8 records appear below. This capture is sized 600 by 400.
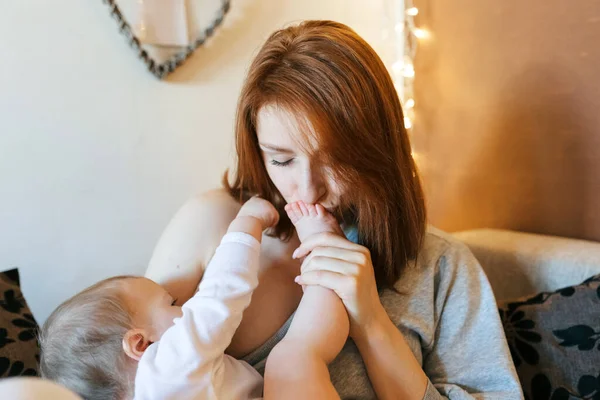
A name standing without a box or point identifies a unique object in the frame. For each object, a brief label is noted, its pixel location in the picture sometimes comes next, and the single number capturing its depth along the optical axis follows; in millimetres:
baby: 843
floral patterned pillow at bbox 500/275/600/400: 1199
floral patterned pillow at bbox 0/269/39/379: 987
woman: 1001
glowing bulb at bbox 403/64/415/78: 1997
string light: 1961
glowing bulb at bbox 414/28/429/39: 2012
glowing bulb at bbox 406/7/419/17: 1946
